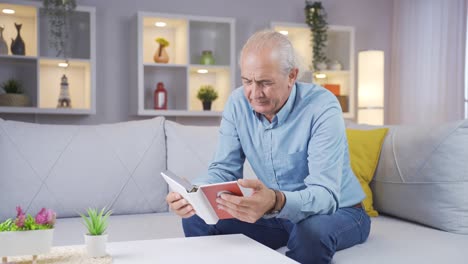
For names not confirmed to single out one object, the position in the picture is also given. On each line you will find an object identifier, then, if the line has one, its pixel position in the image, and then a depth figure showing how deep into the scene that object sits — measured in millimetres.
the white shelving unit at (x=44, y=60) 3732
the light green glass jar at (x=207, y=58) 4195
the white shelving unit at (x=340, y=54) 4543
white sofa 1953
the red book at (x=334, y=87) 4582
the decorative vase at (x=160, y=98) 4078
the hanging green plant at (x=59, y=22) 3752
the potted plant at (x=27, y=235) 1147
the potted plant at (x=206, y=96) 4195
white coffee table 1216
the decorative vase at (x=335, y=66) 4555
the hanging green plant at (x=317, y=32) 4438
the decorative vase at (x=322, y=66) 4522
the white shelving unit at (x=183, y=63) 3994
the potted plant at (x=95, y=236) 1229
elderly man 1485
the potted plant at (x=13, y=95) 3656
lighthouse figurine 3847
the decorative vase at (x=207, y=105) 4199
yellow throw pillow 2269
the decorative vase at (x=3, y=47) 3711
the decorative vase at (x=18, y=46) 3742
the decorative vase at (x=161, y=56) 4109
